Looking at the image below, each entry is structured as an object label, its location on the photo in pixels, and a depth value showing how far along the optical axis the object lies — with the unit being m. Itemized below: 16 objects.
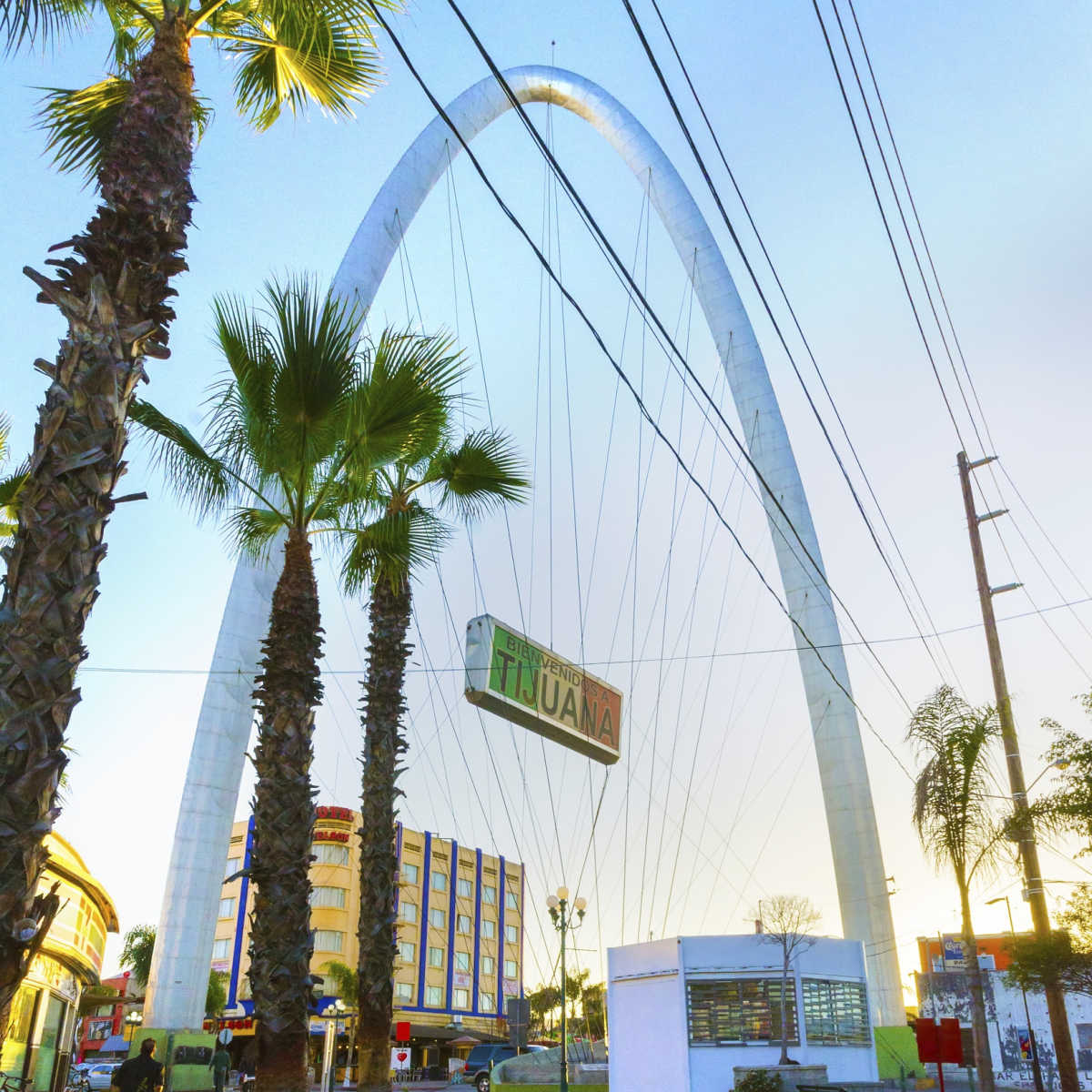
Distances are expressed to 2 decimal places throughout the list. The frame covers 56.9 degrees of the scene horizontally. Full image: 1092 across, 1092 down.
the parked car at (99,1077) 33.06
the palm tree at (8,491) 13.01
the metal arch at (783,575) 26.45
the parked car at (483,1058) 36.47
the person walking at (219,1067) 22.95
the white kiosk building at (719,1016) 18.48
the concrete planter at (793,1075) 15.92
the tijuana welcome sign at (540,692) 15.49
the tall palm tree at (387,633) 13.32
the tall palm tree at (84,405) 5.43
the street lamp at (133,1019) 43.65
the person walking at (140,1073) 9.87
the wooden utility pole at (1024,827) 18.11
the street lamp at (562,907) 24.34
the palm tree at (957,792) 18.77
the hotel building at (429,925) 60.19
